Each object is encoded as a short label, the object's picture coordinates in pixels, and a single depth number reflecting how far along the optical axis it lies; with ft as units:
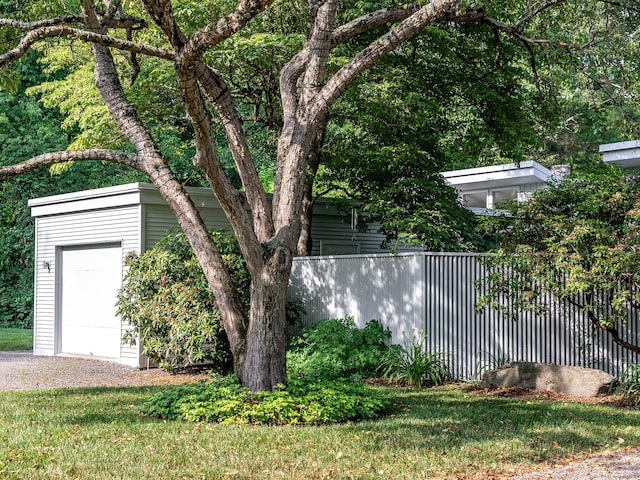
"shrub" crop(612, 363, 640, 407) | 33.53
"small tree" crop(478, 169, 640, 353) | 32.96
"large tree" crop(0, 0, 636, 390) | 29.63
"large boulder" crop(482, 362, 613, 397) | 35.22
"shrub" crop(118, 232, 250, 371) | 44.27
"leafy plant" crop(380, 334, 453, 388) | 39.73
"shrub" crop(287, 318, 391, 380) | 41.65
